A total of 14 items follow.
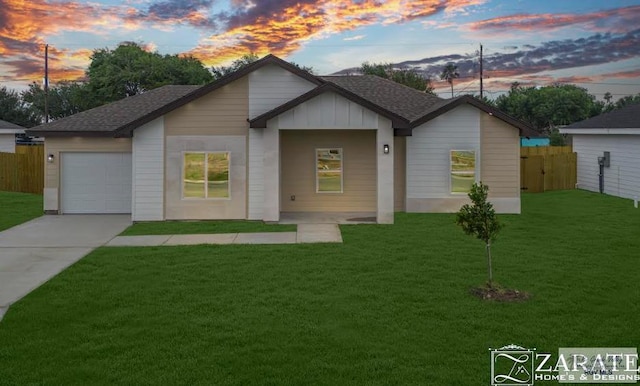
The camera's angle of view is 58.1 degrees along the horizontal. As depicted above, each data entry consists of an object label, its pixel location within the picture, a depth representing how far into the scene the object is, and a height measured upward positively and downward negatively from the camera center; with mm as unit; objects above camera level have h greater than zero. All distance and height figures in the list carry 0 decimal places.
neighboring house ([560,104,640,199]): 24619 +2151
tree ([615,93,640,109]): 82950 +14210
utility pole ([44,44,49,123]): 50562 +11276
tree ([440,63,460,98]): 85062 +18177
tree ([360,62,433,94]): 60125 +13393
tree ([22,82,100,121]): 69138 +11906
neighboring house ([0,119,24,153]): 36125 +3340
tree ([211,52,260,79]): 70875 +16333
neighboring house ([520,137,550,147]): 55188 +5286
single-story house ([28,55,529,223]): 17797 +1494
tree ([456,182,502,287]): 9570 -384
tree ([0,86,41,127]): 59406 +8952
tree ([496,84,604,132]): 71625 +11400
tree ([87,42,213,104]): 60844 +12755
